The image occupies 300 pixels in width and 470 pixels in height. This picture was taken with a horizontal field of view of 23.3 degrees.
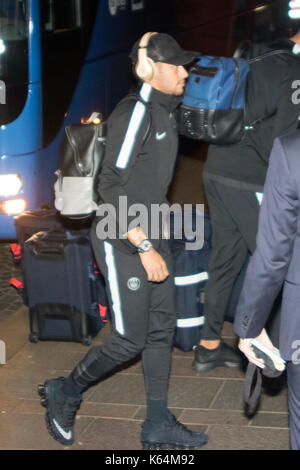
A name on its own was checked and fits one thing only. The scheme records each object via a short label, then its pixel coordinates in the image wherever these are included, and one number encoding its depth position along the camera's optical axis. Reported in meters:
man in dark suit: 2.41
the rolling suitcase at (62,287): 4.99
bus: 6.68
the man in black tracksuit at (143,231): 3.45
